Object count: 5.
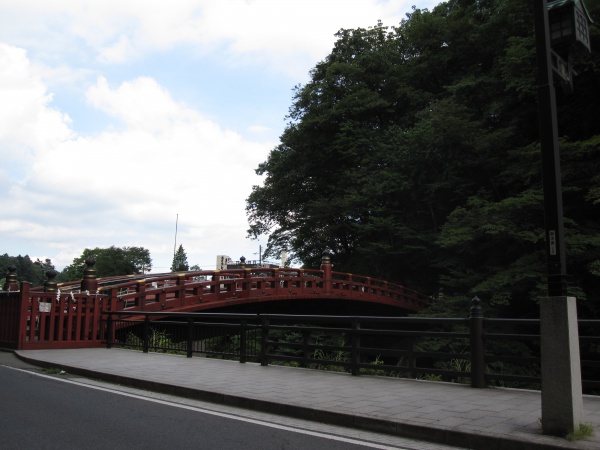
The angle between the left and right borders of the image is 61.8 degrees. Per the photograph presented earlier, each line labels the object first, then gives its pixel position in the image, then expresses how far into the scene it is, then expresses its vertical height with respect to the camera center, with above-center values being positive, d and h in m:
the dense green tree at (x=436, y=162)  19.98 +7.82
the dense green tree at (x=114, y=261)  100.31 +6.92
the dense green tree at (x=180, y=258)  126.69 +9.52
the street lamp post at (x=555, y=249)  5.11 +0.57
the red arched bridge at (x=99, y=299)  14.80 -0.16
